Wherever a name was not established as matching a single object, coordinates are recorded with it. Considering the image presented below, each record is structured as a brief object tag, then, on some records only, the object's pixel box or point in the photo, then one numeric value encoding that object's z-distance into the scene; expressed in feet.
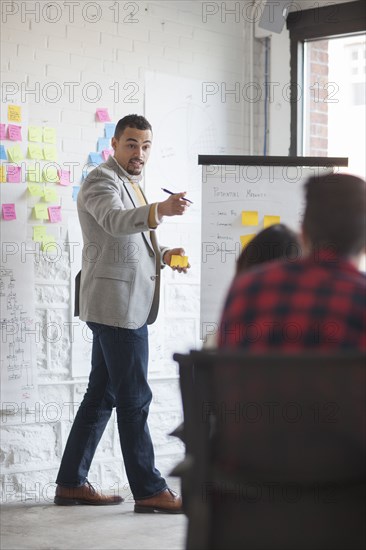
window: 14.48
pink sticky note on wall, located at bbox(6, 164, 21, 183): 12.10
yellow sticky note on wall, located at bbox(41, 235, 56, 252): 12.59
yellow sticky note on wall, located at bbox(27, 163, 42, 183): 12.37
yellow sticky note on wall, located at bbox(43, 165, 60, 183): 12.59
